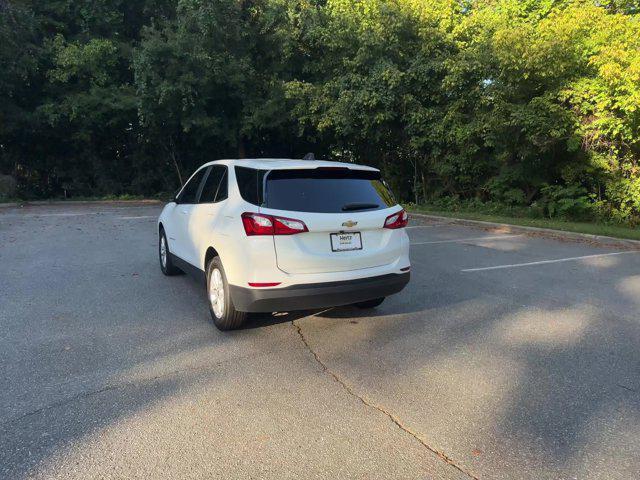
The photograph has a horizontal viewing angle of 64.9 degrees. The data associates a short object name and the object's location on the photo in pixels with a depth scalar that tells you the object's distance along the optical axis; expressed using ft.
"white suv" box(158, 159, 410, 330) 14.71
